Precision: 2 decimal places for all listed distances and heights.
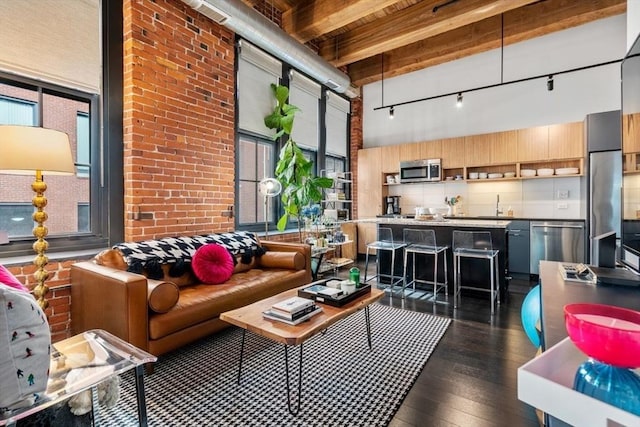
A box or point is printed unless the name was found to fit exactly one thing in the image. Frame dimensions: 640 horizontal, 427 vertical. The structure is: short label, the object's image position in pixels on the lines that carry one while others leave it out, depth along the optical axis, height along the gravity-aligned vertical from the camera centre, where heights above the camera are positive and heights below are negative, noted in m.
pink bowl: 0.57 -0.26
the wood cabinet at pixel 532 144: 4.66 +1.04
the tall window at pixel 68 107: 2.39 +0.92
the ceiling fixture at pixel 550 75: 4.21 +2.10
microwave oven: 5.61 +0.76
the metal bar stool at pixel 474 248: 3.50 -0.45
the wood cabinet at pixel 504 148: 4.90 +1.02
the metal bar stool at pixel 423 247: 3.73 -0.46
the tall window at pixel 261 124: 4.18 +1.40
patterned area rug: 1.71 -1.15
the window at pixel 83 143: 2.81 +0.65
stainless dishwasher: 4.27 -0.46
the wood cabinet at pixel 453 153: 5.41 +1.04
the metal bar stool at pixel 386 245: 4.01 -0.46
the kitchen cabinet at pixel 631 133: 1.45 +0.39
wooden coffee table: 1.70 -0.69
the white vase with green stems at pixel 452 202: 5.47 +0.15
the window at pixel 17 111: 2.40 +0.81
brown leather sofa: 2.04 -0.71
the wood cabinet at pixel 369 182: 6.38 +0.61
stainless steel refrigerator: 3.95 +0.51
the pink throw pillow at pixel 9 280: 1.08 -0.25
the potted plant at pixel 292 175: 4.16 +0.50
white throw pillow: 0.97 -0.46
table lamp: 1.79 +0.33
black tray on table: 2.14 -0.63
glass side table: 1.14 -0.70
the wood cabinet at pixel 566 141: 4.39 +1.02
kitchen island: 3.64 -0.55
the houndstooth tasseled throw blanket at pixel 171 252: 2.55 -0.38
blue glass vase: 0.53 -0.33
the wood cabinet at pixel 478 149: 5.14 +1.05
